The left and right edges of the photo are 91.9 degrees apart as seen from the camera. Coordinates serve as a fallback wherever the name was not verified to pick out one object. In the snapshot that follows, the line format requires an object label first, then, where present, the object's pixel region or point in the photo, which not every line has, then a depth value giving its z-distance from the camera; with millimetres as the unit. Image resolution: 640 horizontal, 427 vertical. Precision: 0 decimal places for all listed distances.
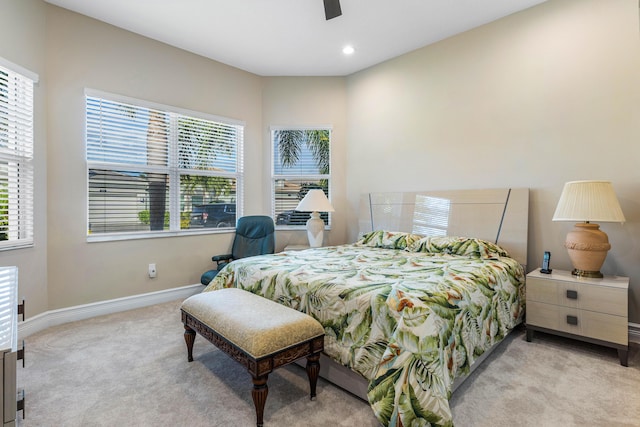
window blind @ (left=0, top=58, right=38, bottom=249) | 2510
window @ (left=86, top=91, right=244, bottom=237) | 3197
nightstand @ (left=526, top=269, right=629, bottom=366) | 2141
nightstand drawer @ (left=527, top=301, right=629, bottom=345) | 2139
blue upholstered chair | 3820
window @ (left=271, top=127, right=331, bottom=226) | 4549
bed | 1428
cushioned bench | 1518
